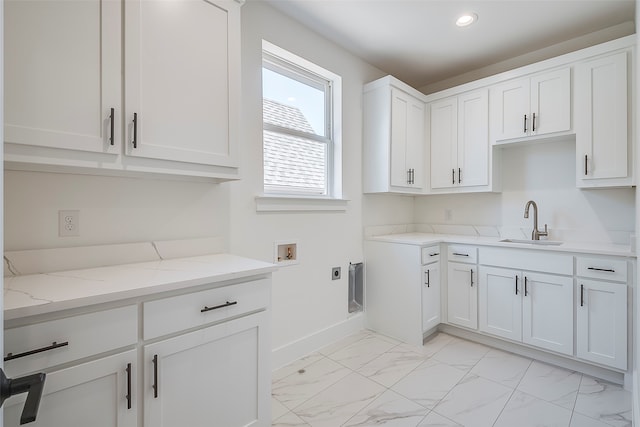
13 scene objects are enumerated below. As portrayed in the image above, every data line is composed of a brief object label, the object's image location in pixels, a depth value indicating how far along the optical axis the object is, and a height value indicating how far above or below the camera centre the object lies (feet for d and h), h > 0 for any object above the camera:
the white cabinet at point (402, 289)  8.69 -2.25
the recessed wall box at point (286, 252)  7.59 -0.99
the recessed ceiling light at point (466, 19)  7.72 +4.92
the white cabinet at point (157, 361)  3.20 -1.81
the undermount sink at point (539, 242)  8.41 -0.84
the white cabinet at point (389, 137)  9.47 +2.41
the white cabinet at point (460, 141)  9.63 +2.36
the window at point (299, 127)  7.82 +2.39
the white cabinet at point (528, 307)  7.38 -2.41
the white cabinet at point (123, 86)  3.77 +1.82
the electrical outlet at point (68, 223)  4.71 -0.14
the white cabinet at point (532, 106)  8.11 +2.98
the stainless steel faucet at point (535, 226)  9.07 -0.39
